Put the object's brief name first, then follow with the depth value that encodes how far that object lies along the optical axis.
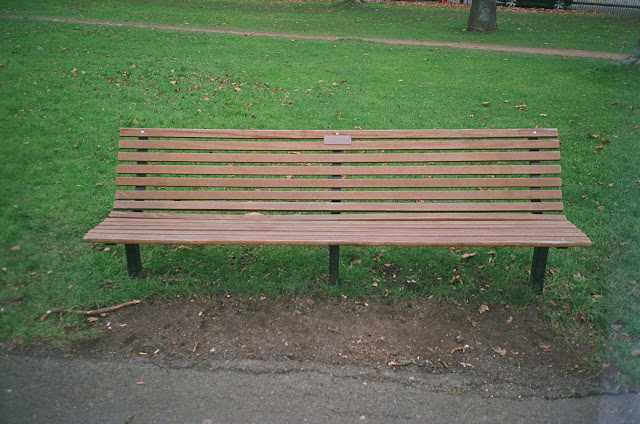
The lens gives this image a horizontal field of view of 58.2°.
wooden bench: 4.06
